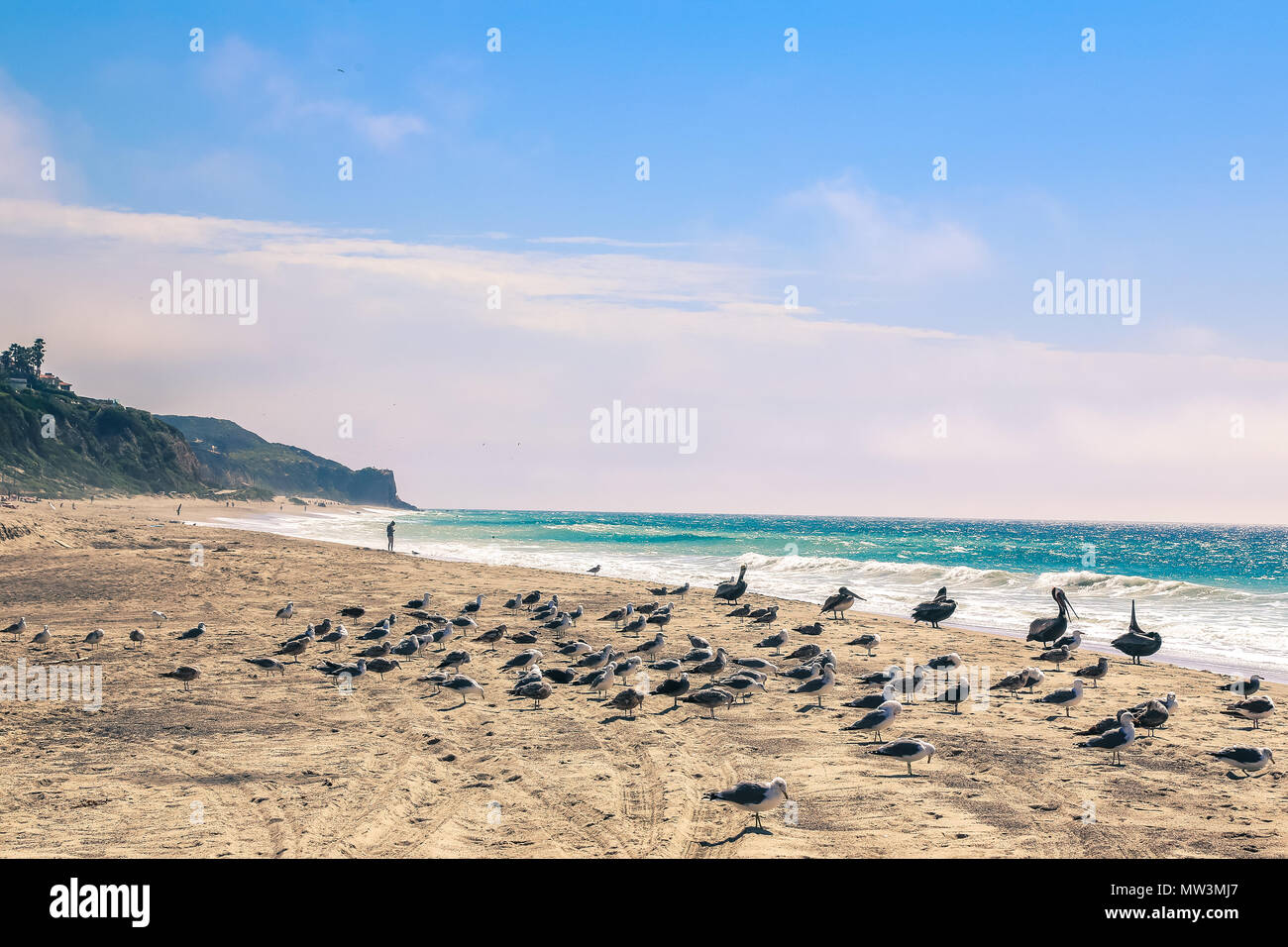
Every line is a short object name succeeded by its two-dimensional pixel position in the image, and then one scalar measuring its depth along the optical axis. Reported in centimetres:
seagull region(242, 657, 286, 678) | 1825
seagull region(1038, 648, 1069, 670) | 1998
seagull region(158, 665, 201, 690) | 1694
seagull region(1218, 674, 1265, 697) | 1695
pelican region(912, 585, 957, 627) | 2575
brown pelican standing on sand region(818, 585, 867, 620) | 2752
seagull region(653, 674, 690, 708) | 1622
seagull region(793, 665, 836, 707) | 1653
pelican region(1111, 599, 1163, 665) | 2147
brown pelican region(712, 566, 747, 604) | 3124
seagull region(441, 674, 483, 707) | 1625
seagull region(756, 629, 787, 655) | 2177
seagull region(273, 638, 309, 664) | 1983
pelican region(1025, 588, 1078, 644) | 2292
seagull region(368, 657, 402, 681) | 1847
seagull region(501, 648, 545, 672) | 1933
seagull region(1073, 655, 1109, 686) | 1820
